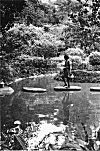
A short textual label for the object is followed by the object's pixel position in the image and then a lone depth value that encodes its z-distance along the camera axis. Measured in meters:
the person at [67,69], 14.46
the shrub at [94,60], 23.53
